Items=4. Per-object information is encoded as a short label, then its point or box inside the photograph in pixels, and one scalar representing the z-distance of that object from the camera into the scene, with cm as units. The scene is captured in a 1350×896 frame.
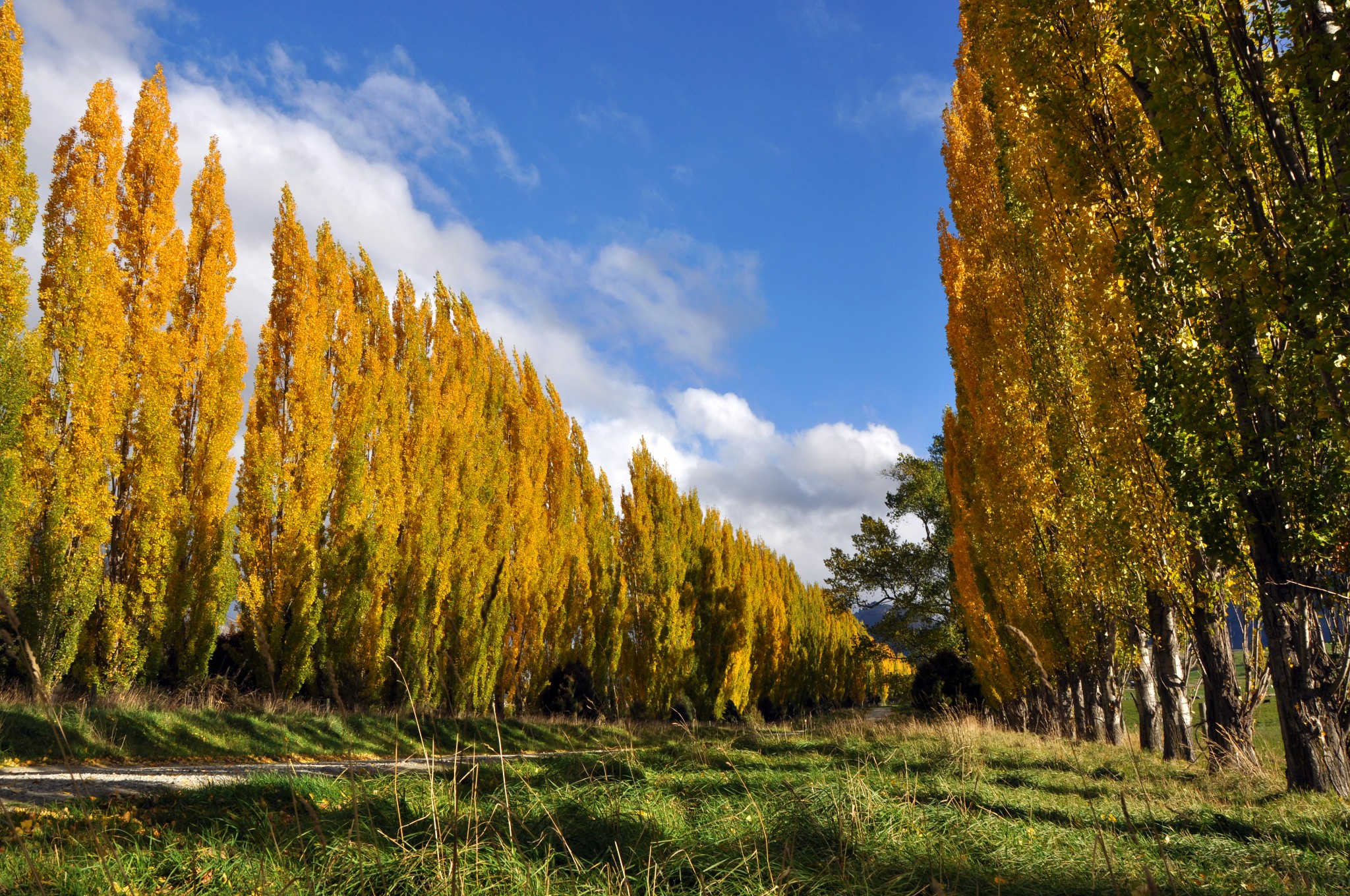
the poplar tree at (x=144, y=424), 1269
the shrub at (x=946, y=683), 2495
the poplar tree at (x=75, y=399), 1167
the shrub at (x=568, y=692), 2089
